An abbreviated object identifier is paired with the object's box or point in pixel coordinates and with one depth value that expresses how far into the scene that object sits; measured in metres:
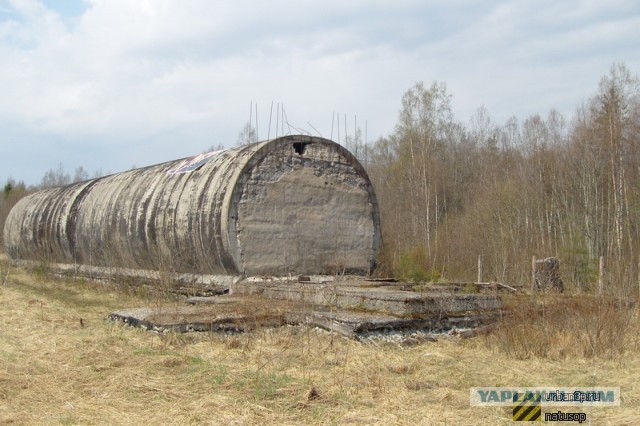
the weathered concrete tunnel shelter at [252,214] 12.09
